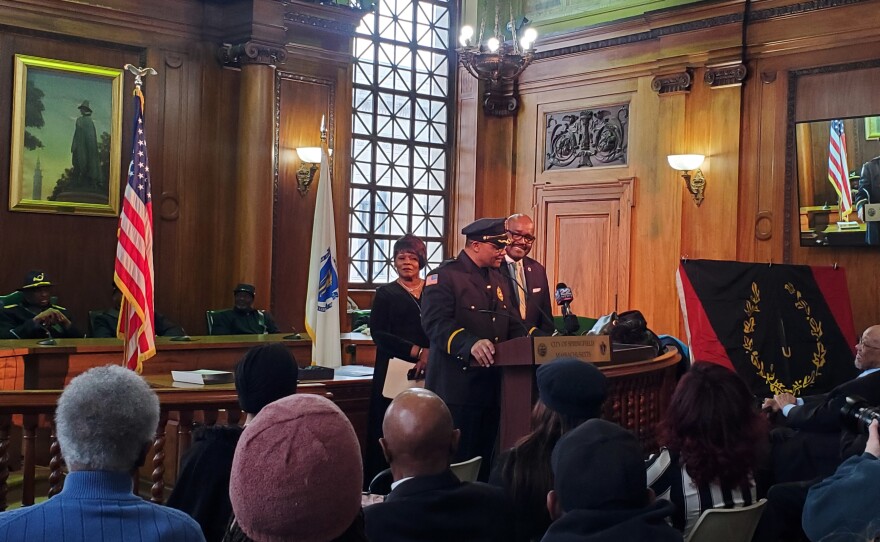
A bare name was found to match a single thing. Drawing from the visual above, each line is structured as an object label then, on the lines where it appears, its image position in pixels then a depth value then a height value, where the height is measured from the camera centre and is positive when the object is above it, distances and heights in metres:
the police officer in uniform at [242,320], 8.32 -0.37
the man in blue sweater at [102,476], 1.66 -0.36
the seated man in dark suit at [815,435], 3.73 -0.57
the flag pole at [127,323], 5.11 -0.27
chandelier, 9.62 +2.26
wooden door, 10.30 +0.48
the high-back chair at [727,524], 2.63 -0.65
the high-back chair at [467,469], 3.23 -0.63
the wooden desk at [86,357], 5.38 -0.50
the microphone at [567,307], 4.42 -0.11
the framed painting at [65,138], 7.78 +1.10
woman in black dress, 5.19 -0.23
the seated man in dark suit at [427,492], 2.14 -0.48
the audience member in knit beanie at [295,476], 1.45 -0.30
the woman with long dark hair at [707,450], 2.78 -0.47
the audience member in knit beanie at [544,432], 2.70 -0.44
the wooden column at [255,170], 8.82 +0.97
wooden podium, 3.94 -0.32
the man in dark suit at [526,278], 4.82 +0.03
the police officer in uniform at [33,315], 6.79 -0.31
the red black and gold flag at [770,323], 6.17 -0.23
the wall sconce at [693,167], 9.53 +1.17
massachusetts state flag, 7.00 -0.06
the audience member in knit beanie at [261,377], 2.70 -0.28
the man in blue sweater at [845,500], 2.20 -0.48
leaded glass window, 10.78 +1.69
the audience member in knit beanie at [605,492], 1.87 -0.40
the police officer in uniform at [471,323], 4.39 -0.19
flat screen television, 8.42 +0.98
